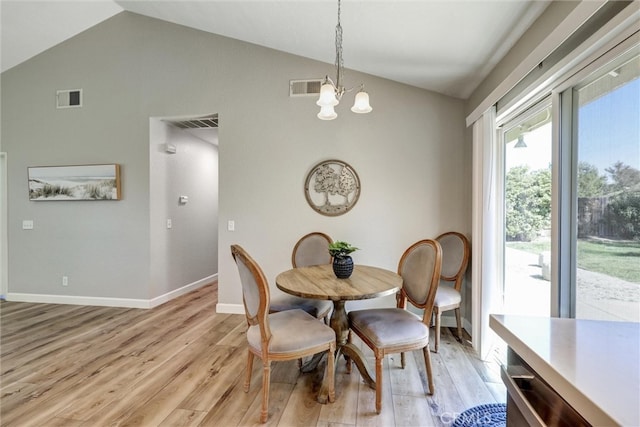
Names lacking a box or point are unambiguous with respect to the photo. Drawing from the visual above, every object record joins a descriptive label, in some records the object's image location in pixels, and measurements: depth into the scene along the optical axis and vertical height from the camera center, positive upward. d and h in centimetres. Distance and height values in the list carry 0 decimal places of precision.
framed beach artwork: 372 +39
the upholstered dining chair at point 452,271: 263 -61
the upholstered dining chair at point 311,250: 303 -41
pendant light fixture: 192 +79
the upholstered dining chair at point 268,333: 170 -79
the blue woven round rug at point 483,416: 167 -126
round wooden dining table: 180 -51
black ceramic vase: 214 -42
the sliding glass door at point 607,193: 129 +11
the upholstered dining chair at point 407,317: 183 -77
